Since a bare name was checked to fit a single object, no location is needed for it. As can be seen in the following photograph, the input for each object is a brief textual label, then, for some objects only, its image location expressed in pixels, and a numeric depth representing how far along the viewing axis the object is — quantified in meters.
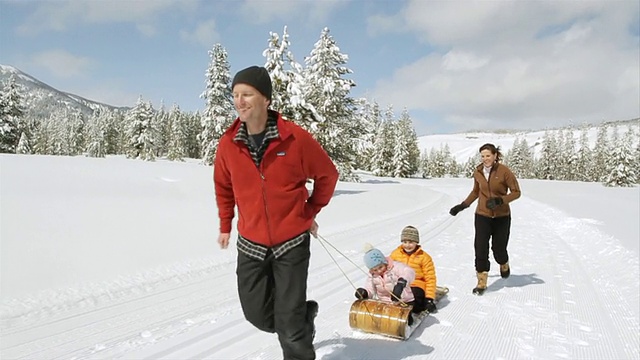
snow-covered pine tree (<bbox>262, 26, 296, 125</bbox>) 22.19
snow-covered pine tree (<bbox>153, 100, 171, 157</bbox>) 85.38
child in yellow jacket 5.44
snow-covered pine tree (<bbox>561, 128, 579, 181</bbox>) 86.46
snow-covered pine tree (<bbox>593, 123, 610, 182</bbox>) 84.25
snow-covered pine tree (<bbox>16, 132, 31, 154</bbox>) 45.37
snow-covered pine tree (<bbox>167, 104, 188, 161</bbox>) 65.88
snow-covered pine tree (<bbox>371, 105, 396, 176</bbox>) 65.94
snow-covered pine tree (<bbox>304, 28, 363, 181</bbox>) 30.94
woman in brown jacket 6.69
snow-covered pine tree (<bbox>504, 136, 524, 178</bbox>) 91.06
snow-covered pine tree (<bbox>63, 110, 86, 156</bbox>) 82.50
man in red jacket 3.00
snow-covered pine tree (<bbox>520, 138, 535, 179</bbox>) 95.38
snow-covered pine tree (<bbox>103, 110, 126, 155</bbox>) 83.56
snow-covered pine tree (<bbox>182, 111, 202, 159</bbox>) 84.79
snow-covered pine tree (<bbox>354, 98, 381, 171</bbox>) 34.25
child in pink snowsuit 5.17
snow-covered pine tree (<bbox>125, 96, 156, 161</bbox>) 53.50
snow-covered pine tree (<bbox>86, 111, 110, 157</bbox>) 75.00
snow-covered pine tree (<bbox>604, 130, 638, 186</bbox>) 56.56
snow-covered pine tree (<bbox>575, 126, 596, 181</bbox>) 86.88
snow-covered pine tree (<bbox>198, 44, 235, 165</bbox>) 40.00
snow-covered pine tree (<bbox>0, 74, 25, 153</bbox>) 39.44
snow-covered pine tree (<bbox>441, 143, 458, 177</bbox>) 112.88
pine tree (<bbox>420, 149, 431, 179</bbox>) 93.44
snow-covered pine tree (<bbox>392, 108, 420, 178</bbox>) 65.25
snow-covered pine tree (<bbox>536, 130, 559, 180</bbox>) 85.50
